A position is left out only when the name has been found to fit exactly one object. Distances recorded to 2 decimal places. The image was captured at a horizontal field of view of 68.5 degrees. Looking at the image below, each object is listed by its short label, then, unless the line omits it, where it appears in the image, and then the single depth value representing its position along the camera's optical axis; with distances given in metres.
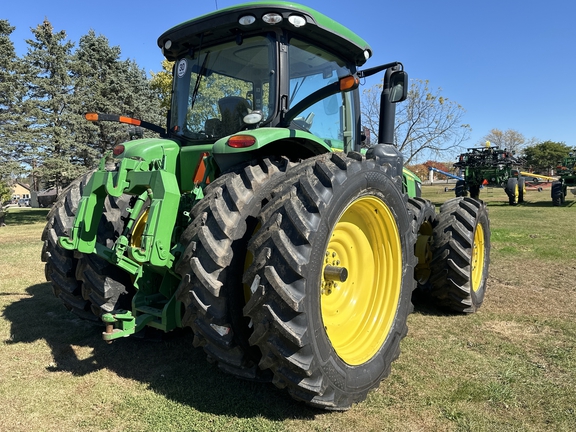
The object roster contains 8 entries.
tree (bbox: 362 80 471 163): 30.03
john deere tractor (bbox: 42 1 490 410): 2.32
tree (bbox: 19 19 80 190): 18.39
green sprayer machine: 20.23
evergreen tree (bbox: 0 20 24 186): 17.25
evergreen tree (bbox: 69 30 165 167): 22.34
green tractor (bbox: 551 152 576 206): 18.52
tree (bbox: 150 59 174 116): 24.17
